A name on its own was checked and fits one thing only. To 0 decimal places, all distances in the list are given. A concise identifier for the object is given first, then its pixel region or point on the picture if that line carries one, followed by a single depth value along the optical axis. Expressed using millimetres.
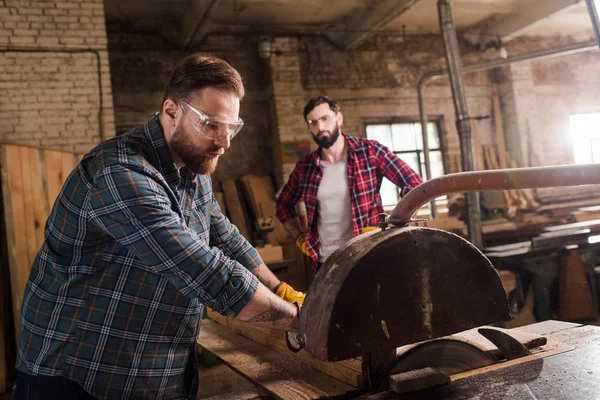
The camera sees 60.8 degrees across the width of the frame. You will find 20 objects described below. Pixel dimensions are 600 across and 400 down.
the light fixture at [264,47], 7812
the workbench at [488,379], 1461
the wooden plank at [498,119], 9617
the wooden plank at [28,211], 4902
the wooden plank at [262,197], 7871
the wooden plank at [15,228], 4824
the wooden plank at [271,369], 1592
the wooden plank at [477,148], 8898
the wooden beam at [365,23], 7488
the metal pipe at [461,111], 6555
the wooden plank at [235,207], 7816
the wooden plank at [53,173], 5121
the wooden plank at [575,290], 5652
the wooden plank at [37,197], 4980
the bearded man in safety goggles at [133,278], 1521
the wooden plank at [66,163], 5332
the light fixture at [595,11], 2382
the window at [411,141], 9203
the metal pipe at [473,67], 7066
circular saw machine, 1396
